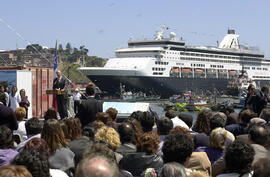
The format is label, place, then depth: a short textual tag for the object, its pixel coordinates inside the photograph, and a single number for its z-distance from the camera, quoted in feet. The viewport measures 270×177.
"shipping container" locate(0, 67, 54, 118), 46.42
